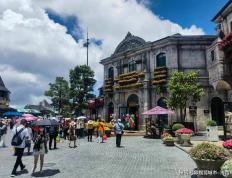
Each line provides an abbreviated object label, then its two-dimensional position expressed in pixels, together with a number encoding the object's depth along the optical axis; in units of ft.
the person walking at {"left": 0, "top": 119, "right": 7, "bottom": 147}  55.68
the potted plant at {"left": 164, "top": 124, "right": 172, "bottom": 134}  73.11
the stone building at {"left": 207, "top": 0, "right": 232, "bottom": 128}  69.46
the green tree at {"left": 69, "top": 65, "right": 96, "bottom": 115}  120.88
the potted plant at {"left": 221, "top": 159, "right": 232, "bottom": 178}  20.49
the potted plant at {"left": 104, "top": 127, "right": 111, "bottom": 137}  78.93
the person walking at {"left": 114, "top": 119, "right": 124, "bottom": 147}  53.88
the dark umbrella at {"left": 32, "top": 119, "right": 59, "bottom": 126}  39.94
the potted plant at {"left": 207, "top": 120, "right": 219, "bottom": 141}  56.18
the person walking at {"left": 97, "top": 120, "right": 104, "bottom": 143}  70.64
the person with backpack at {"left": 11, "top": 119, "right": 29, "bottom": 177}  30.13
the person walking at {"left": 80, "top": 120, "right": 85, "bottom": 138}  76.28
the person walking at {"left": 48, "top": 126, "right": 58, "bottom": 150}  52.39
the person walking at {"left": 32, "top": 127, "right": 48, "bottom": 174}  30.51
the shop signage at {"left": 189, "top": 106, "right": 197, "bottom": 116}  83.91
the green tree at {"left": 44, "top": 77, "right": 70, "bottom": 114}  141.59
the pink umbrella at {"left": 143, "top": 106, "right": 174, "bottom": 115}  74.28
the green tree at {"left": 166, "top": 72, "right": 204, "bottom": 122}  74.43
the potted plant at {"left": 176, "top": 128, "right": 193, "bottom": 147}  51.99
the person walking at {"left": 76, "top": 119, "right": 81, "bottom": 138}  73.34
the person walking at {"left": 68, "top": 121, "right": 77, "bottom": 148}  55.42
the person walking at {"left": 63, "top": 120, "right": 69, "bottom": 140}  71.51
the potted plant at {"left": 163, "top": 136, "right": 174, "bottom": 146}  55.16
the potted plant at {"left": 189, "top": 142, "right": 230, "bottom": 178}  24.76
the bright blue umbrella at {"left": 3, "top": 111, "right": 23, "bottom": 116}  127.42
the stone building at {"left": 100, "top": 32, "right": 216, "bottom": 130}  89.30
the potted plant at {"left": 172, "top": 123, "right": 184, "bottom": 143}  68.16
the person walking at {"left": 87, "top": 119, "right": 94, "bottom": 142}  65.87
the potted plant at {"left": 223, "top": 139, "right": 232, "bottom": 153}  28.08
